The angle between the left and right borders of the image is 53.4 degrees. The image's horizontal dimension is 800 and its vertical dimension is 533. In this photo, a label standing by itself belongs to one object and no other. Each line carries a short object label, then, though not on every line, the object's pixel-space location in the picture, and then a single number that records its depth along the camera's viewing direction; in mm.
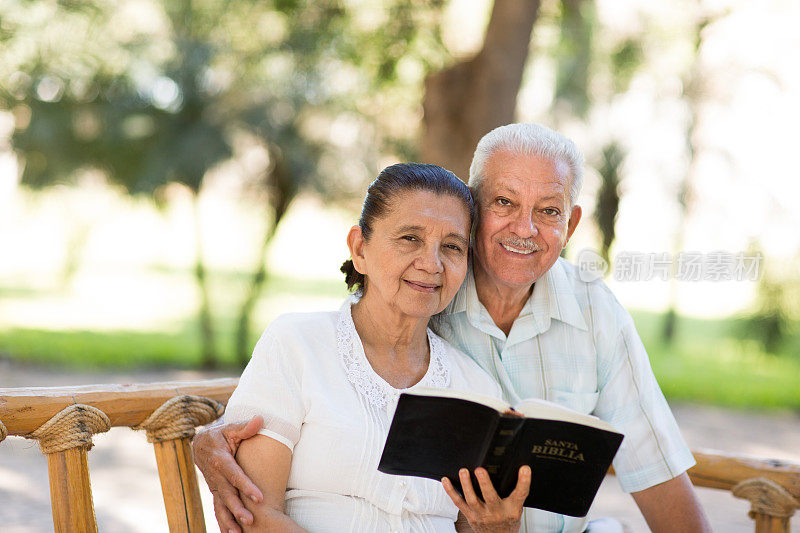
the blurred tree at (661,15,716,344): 12883
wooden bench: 2336
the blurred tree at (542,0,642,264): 11844
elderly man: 2648
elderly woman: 2174
